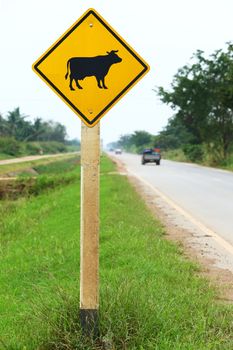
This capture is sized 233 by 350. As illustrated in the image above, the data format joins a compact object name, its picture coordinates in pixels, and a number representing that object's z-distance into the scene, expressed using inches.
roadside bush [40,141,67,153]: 3659.5
